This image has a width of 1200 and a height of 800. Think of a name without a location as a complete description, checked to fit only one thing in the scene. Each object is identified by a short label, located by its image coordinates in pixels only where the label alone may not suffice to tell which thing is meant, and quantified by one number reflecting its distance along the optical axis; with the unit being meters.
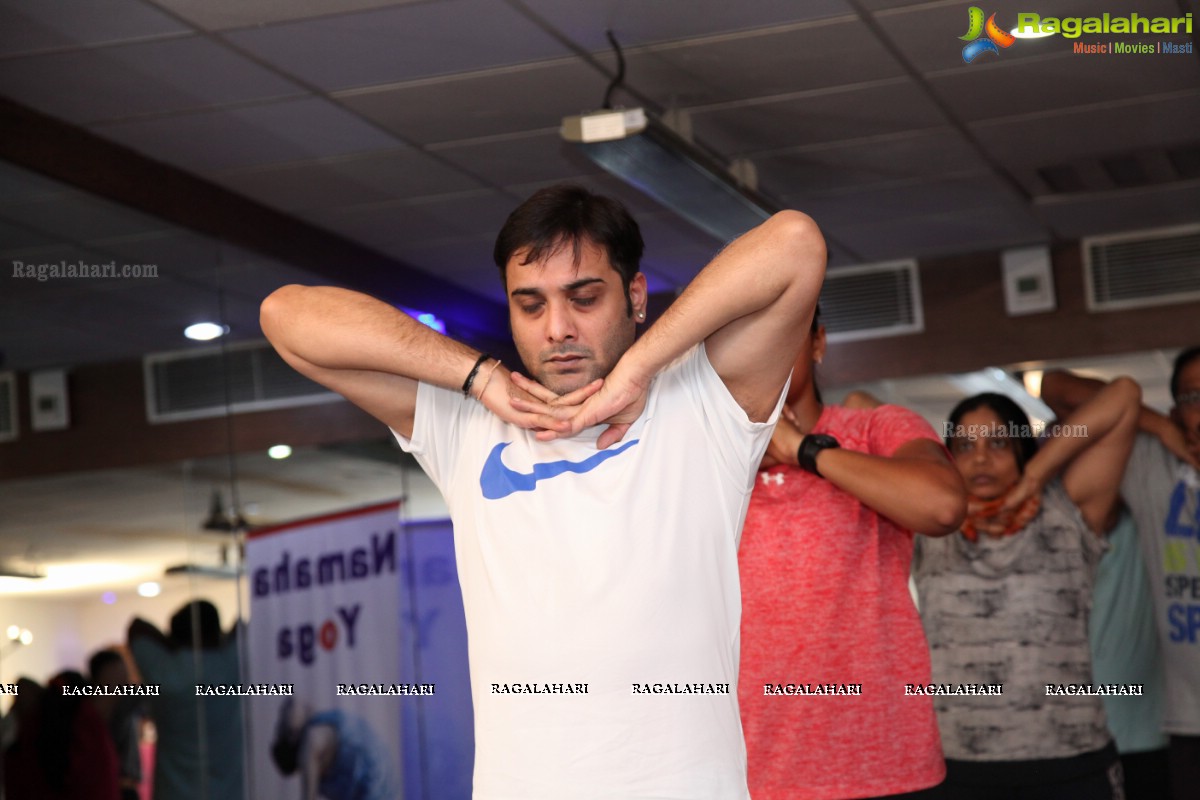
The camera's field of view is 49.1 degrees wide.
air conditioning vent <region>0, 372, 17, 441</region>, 3.57
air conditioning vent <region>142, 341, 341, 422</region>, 4.62
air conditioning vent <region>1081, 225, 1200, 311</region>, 5.25
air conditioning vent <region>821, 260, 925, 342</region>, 5.68
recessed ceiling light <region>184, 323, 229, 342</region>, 4.50
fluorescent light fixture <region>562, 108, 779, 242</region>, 3.24
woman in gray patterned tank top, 2.85
